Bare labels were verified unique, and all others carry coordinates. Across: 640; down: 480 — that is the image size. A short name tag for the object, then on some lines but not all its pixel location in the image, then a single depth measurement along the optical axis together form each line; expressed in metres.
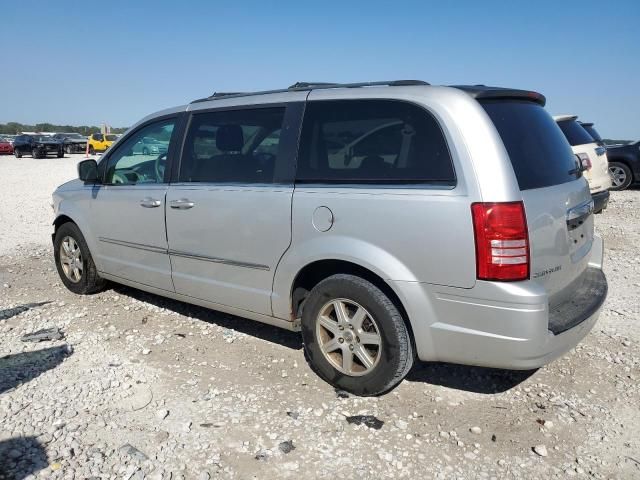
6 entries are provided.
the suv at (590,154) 8.76
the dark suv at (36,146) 32.69
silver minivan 2.74
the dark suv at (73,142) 37.12
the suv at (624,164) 13.20
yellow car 36.25
